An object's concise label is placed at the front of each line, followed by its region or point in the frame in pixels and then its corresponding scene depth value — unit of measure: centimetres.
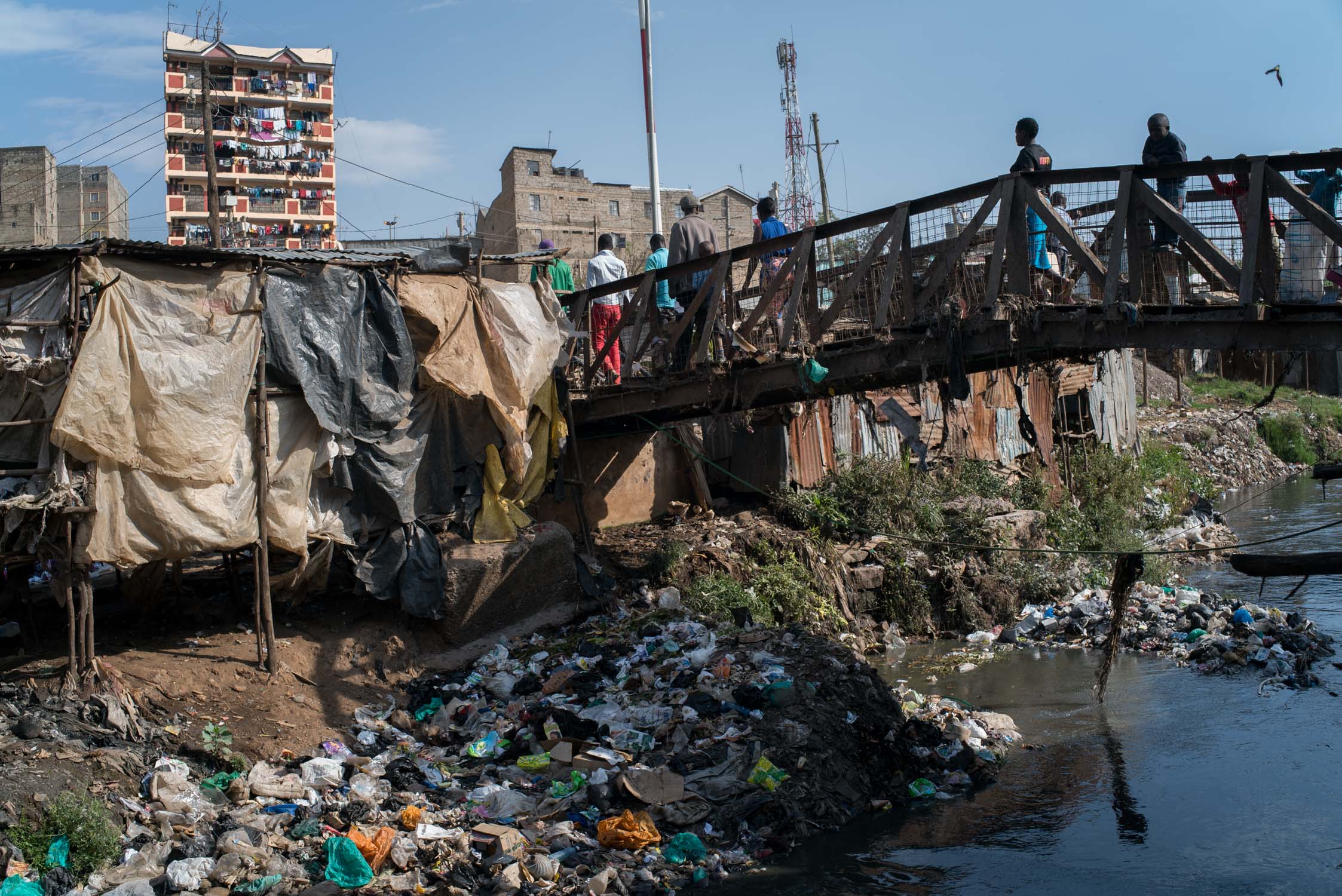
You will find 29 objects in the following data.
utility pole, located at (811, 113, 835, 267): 3102
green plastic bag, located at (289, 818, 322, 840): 589
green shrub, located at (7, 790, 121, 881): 525
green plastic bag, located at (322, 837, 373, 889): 547
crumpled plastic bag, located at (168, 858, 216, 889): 530
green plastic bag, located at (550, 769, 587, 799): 646
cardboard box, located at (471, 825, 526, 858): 577
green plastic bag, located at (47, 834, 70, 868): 523
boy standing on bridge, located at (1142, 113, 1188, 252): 746
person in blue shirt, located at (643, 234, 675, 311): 970
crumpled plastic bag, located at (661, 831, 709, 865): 584
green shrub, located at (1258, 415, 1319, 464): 2328
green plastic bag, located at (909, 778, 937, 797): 685
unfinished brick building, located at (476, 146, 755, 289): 4253
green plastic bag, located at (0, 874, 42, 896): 493
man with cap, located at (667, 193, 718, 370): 940
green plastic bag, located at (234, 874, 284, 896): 534
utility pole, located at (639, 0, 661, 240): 1429
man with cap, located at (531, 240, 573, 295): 1113
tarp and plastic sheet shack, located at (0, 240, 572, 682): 670
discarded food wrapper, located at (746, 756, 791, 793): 644
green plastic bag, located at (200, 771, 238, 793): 631
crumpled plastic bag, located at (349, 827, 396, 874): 569
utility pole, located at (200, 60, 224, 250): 1460
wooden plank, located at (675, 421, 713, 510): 1166
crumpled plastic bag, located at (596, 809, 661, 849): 587
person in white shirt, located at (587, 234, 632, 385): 1073
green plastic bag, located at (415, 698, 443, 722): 767
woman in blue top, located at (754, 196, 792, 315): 930
